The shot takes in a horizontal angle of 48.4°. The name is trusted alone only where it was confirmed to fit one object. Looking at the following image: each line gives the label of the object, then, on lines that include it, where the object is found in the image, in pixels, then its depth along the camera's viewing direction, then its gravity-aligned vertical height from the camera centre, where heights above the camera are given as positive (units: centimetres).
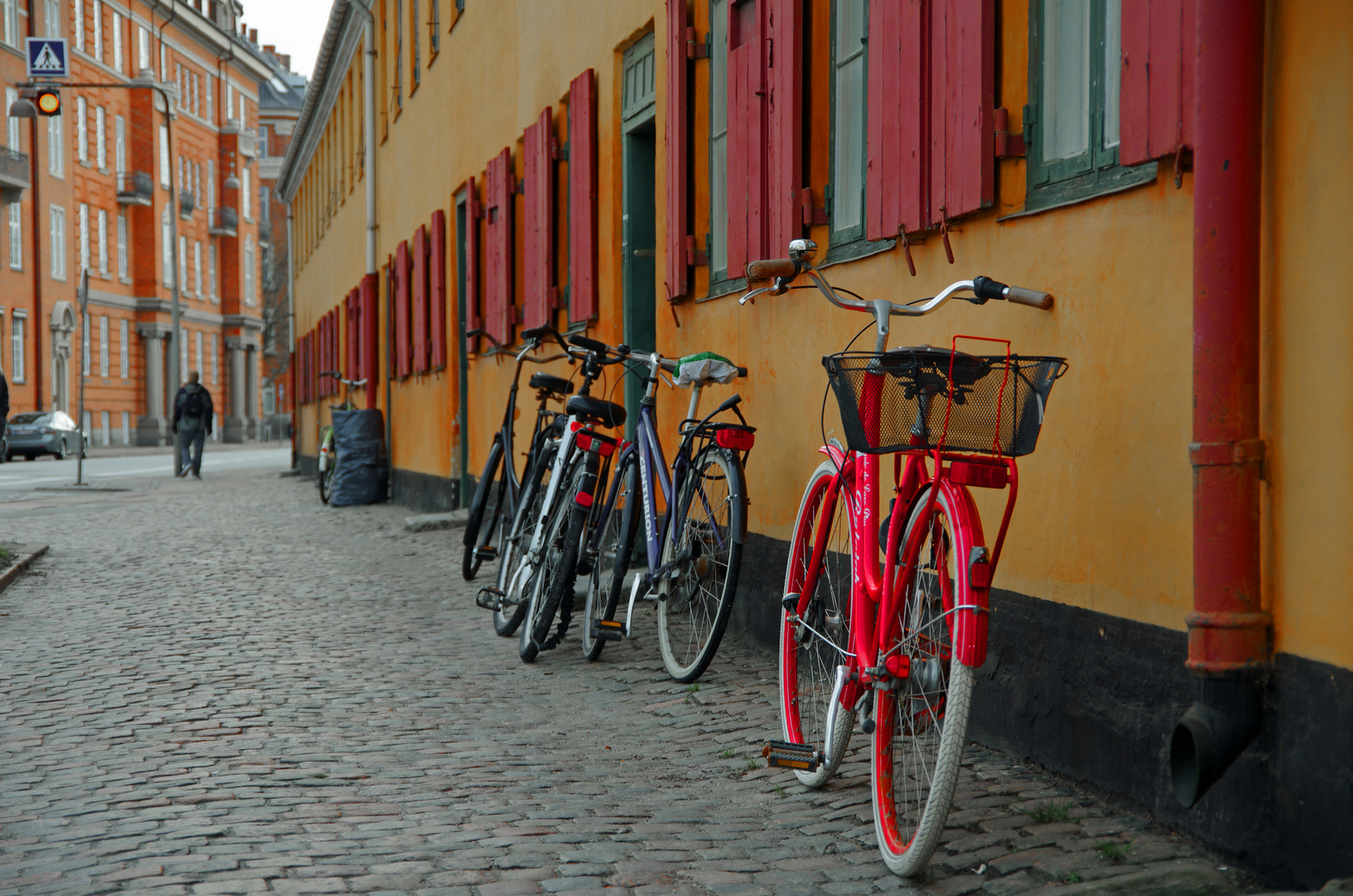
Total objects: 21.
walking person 2827 +30
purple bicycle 589 -39
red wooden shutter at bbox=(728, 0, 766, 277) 705 +140
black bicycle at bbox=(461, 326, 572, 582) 885 -43
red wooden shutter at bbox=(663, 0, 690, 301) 824 +158
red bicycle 349 -32
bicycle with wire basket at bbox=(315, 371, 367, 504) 2056 -43
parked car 3922 -5
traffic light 1955 +433
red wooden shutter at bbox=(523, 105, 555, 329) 1162 +165
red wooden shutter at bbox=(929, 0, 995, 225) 484 +107
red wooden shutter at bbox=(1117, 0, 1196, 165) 375 +89
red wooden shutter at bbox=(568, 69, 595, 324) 1048 +167
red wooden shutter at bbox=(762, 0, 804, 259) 664 +137
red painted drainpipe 343 +14
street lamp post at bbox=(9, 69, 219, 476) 2361 +354
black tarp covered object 1988 -34
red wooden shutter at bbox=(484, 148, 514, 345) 1330 +164
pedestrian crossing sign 2286 +575
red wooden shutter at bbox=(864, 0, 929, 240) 531 +112
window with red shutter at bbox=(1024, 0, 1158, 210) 417 +95
